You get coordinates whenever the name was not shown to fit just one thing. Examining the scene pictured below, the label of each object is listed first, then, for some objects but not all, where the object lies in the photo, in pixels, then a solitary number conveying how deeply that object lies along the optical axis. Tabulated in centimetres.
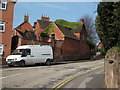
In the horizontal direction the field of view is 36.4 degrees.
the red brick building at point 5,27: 2548
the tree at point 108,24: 1020
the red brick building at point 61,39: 3403
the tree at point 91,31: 6636
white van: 2043
